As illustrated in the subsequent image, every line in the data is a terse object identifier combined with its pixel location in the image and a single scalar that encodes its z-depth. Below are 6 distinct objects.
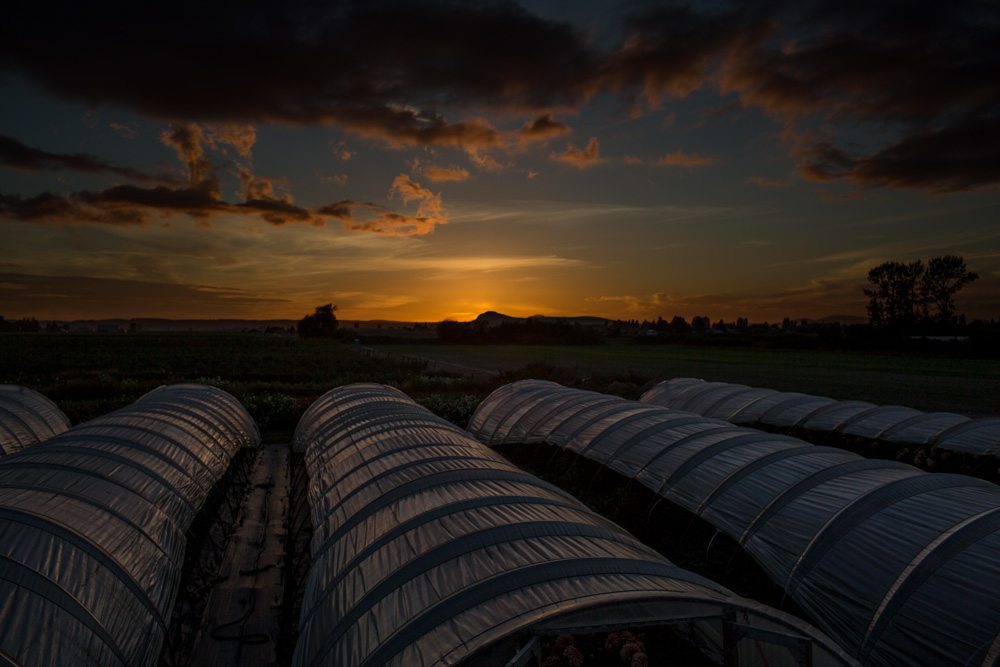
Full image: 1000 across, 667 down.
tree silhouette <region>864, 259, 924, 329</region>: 93.44
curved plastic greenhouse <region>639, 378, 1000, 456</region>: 16.09
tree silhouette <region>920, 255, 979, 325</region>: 89.56
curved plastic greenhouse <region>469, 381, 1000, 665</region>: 6.40
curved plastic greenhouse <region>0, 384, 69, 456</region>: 15.76
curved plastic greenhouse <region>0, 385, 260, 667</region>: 5.30
